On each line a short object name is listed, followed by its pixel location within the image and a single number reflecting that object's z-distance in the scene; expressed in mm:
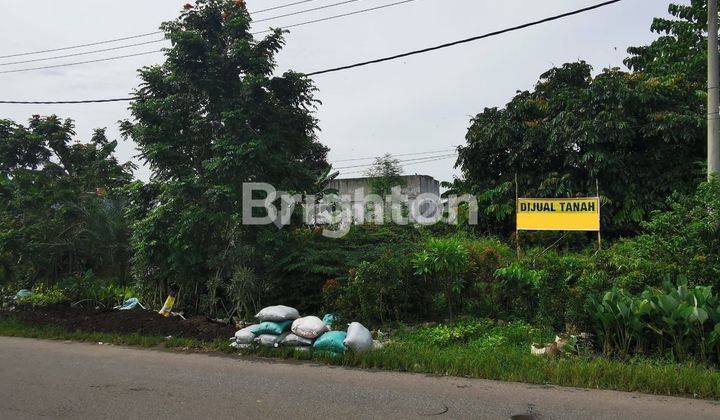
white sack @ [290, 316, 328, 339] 7898
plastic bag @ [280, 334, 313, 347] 7930
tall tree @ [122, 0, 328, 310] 10125
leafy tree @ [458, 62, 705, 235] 12734
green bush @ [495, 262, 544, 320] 8453
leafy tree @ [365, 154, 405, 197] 20156
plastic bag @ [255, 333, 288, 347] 8141
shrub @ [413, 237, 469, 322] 8570
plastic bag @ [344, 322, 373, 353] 7457
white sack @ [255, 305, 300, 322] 8352
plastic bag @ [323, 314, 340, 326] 8906
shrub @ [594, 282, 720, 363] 6457
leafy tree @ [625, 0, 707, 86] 14072
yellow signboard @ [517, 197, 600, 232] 10438
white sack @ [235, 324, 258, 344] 8188
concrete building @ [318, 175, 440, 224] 14031
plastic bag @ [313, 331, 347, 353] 7590
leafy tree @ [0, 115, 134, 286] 13086
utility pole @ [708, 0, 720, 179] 9421
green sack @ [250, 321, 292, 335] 8219
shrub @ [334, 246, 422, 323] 8891
